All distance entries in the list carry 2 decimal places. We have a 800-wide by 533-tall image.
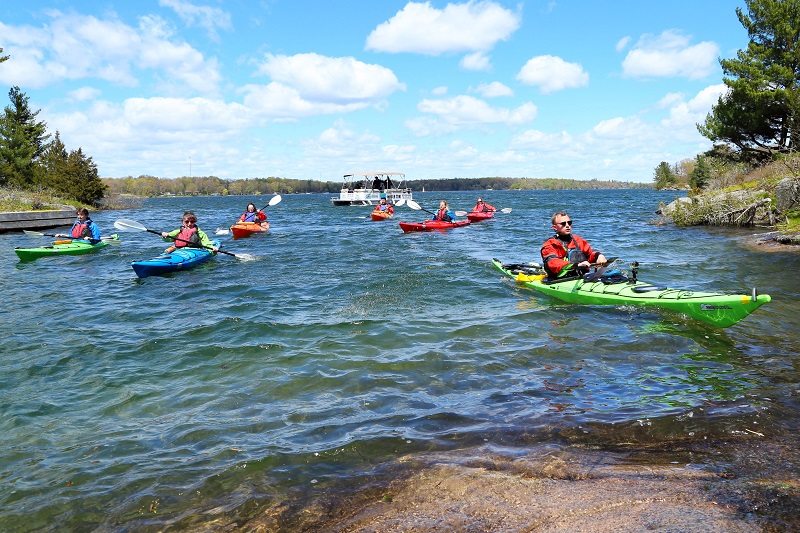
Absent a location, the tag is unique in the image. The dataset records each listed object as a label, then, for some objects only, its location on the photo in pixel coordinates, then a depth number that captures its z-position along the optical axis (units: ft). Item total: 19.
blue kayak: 44.37
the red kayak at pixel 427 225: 83.35
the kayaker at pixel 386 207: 119.96
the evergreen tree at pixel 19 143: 142.41
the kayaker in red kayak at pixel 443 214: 87.81
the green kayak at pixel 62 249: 54.87
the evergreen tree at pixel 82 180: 152.35
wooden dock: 93.36
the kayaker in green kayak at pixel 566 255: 32.45
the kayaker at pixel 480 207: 111.14
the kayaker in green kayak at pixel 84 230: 60.34
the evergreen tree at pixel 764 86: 84.02
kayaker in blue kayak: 50.42
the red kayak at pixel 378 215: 115.65
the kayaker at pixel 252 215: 83.23
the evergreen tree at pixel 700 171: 190.94
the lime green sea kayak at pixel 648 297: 23.81
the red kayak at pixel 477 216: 104.62
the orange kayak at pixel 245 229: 78.38
